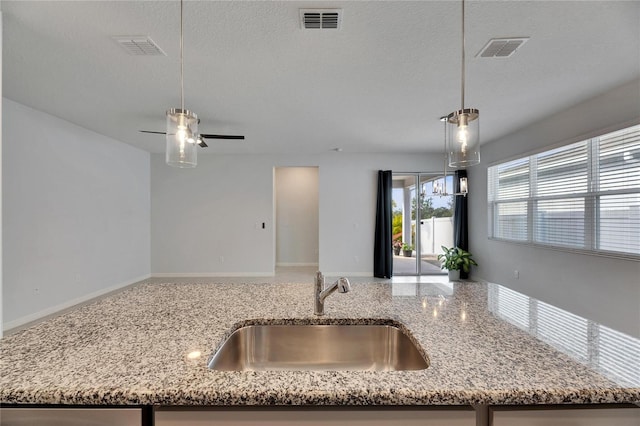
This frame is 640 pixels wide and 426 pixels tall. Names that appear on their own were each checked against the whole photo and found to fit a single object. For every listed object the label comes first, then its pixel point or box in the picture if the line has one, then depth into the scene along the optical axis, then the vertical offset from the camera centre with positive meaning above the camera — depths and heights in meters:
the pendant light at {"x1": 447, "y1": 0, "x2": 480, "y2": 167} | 1.42 +0.39
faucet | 1.19 -0.34
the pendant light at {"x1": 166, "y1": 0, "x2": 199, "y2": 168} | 1.42 +0.39
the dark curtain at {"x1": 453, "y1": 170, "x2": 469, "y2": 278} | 6.07 -0.24
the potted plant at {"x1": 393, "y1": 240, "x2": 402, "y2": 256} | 6.41 -0.78
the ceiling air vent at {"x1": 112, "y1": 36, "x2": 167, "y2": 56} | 2.18 +1.31
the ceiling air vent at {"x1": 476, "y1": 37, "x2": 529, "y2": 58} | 2.17 +1.30
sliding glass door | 6.27 -0.23
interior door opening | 7.57 -0.15
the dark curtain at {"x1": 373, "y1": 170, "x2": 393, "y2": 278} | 6.10 -0.41
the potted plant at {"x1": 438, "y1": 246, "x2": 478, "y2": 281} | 5.83 -1.02
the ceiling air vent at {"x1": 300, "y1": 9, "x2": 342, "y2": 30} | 1.89 +1.31
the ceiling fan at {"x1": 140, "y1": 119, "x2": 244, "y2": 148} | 3.85 +1.05
